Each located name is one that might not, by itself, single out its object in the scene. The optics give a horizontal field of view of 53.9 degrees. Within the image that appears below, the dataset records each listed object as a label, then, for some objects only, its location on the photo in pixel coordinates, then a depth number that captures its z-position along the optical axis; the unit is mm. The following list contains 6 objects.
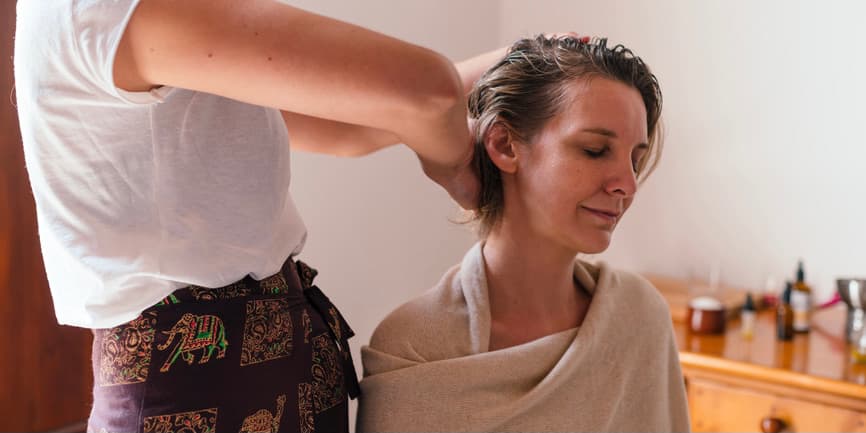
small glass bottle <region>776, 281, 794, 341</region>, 2174
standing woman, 760
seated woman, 1224
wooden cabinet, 1889
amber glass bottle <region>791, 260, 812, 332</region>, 2240
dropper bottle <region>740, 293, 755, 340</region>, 2207
